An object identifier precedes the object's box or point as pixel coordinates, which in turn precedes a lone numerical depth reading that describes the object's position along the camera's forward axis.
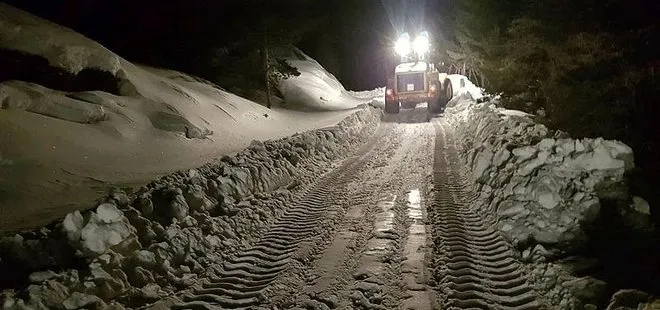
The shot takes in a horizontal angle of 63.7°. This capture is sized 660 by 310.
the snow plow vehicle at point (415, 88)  21.56
